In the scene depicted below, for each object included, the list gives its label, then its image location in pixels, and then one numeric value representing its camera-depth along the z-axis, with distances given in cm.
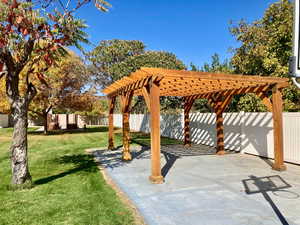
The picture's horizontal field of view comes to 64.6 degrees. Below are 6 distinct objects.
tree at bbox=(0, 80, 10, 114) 1562
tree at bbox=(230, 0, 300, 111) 1080
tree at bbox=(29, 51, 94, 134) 1694
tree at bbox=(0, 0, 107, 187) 308
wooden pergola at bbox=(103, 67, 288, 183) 537
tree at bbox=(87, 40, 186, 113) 2277
